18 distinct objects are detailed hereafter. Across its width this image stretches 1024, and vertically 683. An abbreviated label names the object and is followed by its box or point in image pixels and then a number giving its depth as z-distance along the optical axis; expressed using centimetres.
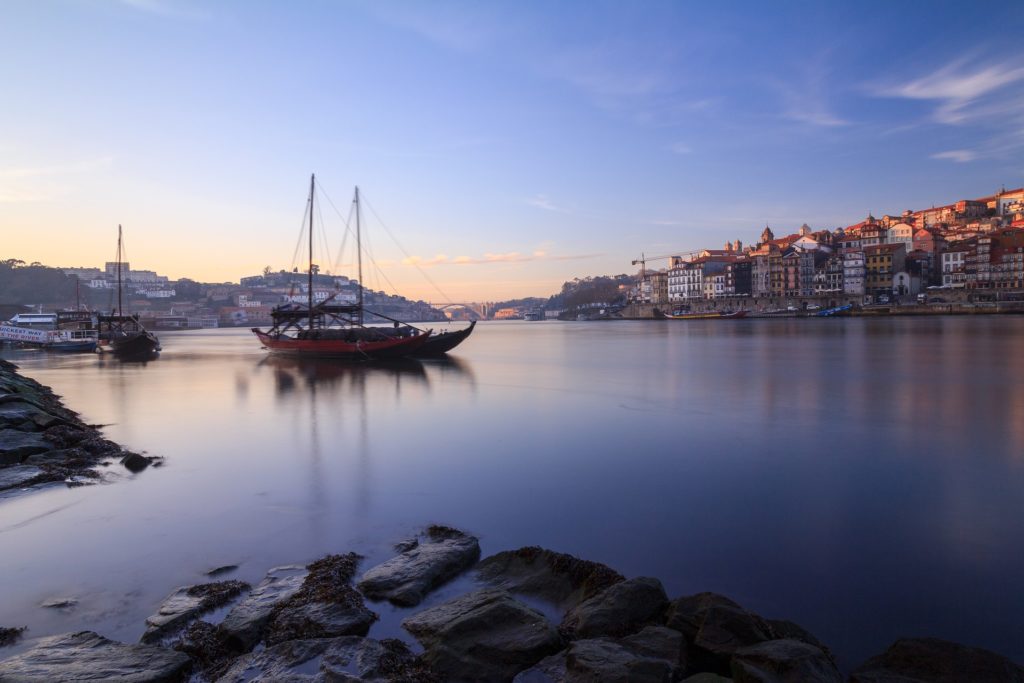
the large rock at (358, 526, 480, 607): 453
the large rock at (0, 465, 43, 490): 739
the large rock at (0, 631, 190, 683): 328
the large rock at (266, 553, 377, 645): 397
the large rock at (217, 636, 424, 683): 344
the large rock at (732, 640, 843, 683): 303
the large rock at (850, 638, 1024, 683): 321
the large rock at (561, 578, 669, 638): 386
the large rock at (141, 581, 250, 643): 404
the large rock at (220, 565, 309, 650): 389
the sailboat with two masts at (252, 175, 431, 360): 2977
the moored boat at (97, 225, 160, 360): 3591
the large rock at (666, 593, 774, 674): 350
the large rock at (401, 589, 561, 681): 357
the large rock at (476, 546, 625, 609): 448
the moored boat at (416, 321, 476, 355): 3202
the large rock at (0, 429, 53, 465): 850
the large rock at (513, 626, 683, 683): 321
